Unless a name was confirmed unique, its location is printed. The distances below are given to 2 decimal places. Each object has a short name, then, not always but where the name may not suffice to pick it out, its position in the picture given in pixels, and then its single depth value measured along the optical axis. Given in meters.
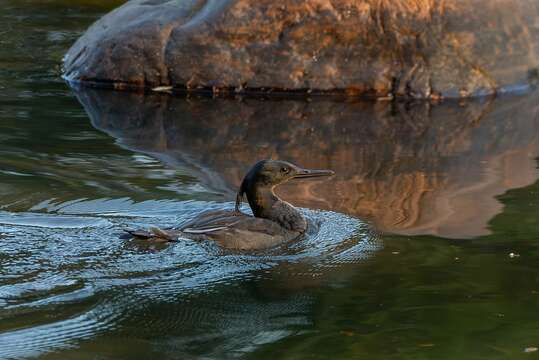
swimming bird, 15.41
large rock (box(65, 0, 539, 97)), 26.80
